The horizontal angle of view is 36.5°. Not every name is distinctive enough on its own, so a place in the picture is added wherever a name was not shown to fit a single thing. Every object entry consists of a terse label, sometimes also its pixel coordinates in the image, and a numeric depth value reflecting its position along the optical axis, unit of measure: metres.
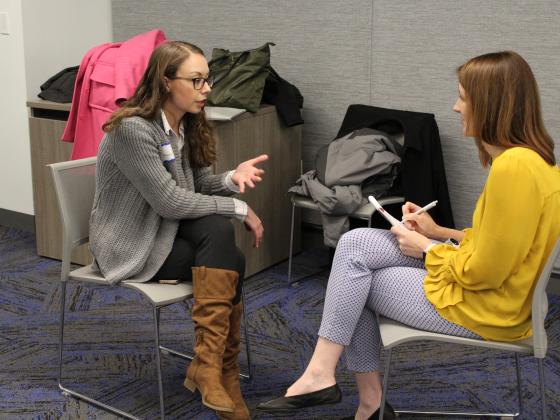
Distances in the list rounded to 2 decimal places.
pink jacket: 3.52
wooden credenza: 3.65
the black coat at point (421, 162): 3.47
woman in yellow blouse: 1.91
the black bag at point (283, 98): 3.74
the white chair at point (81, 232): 2.38
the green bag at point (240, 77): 3.53
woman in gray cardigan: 2.37
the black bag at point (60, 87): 3.78
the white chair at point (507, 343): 1.98
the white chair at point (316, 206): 3.39
